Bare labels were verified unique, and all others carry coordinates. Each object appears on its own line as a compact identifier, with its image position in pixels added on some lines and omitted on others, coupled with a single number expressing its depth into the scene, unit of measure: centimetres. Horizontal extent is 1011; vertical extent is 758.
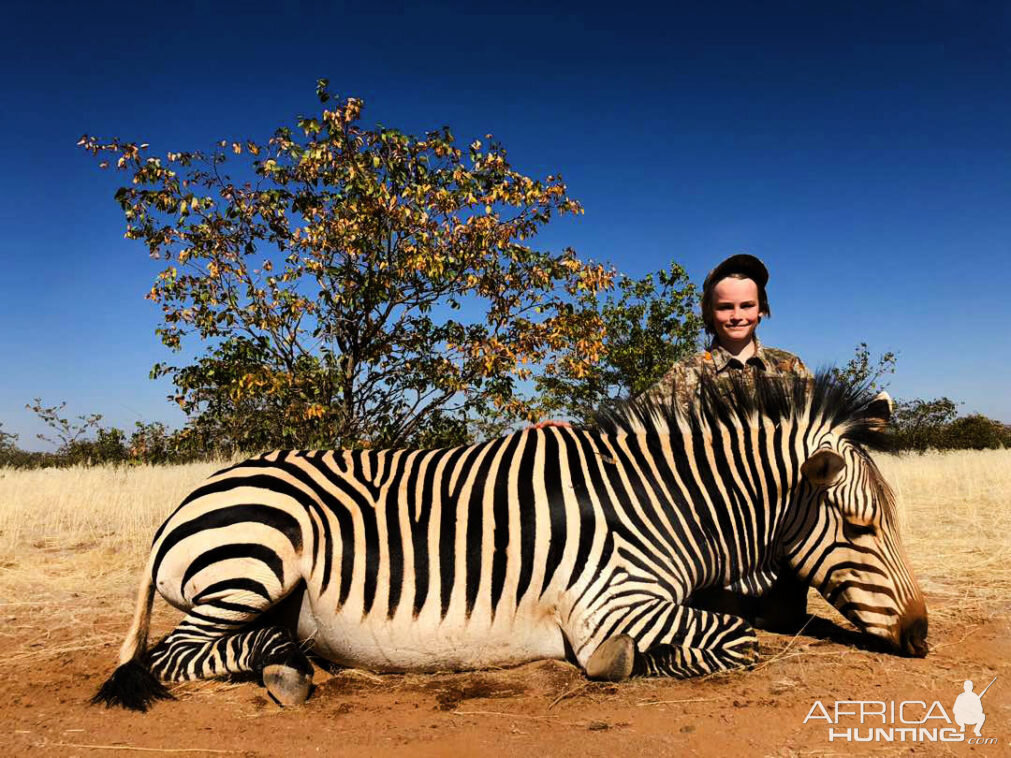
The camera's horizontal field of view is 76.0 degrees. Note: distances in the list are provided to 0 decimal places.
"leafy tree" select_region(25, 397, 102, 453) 1885
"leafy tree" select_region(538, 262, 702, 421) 1572
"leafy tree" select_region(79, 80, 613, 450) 708
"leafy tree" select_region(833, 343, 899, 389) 2084
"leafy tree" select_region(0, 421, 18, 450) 2699
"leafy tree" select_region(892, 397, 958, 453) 2191
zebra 295
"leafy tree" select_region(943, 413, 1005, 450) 2133
